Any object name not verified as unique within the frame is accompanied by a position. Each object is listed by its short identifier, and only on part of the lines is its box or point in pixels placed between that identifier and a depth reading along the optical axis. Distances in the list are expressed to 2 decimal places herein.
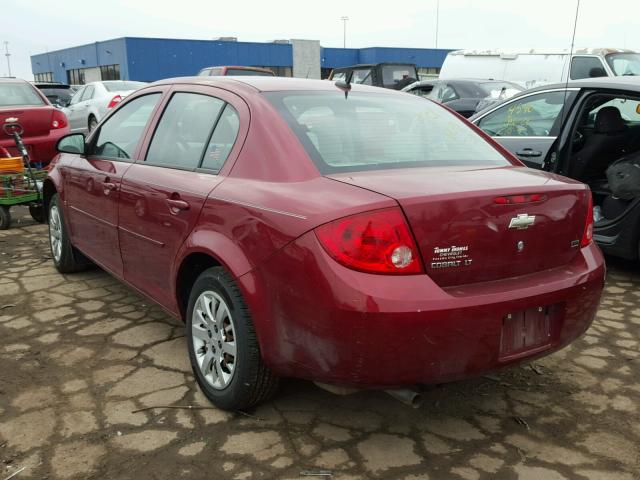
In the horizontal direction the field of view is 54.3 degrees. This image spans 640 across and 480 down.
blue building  40.78
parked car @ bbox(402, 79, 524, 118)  11.79
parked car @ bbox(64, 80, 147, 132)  14.48
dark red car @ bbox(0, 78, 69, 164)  8.12
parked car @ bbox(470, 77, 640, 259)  4.79
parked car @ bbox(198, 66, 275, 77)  14.51
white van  12.79
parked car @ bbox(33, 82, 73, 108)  18.98
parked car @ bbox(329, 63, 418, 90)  17.17
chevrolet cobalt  2.31
